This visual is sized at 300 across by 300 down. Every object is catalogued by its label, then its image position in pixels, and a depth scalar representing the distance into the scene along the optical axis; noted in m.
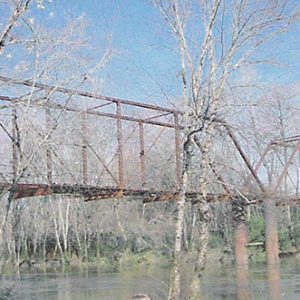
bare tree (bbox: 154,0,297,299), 14.79
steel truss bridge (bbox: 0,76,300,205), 17.22
